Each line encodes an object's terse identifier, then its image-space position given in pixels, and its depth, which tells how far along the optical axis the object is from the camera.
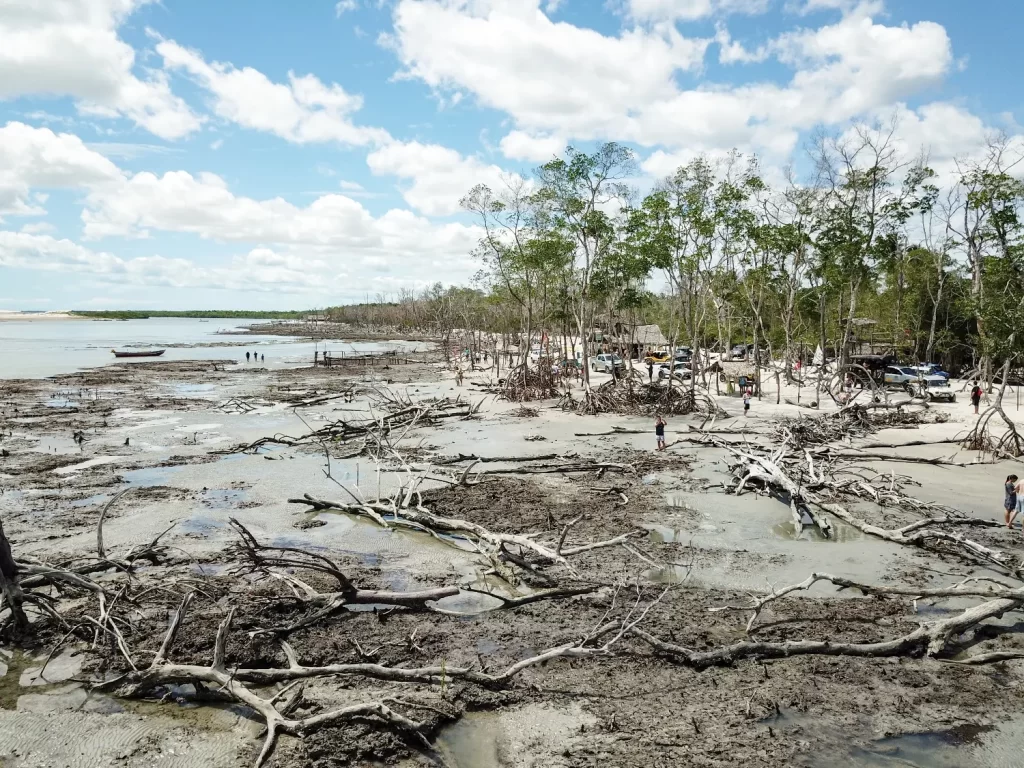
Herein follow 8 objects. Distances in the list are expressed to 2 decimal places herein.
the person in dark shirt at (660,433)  20.25
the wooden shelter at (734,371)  35.19
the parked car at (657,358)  50.05
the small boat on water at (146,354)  64.26
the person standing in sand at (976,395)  25.47
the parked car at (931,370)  34.38
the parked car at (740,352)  52.23
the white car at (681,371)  36.79
